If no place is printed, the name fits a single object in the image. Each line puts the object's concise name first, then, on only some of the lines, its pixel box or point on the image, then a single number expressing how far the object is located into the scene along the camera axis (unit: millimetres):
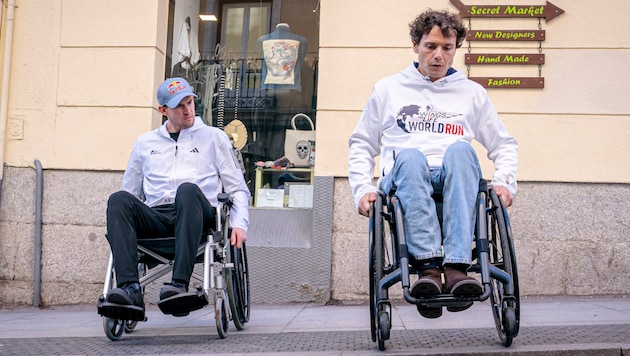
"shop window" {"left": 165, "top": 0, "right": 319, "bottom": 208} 7473
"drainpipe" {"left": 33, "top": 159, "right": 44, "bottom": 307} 7129
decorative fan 7676
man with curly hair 3416
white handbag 7414
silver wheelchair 4242
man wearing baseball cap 4027
